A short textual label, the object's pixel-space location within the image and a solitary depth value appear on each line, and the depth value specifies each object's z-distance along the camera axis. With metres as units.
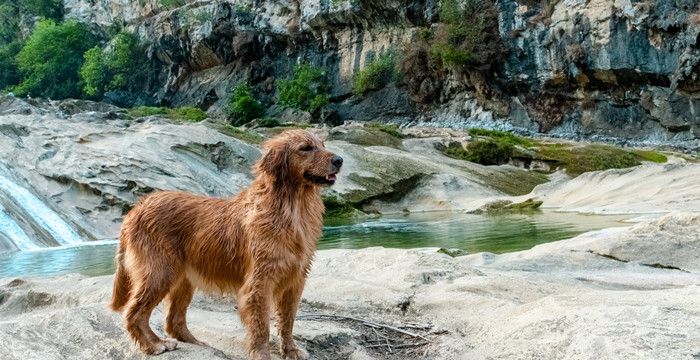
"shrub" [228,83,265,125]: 53.38
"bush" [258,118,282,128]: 39.06
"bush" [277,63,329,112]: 53.22
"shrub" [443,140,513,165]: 30.94
